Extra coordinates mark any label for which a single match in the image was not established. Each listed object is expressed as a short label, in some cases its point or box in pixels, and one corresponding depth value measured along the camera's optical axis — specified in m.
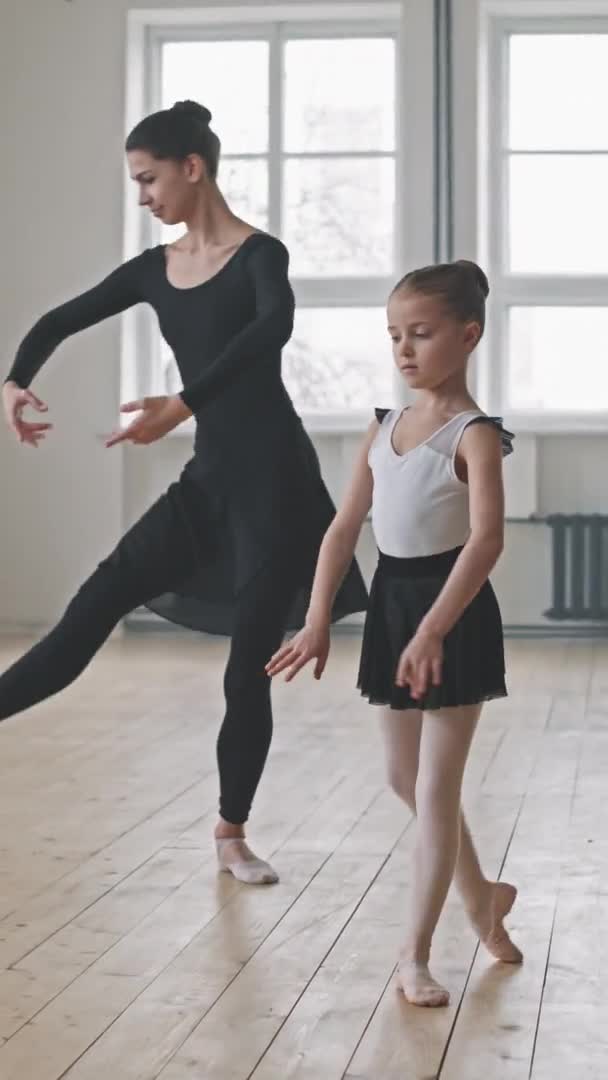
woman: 2.83
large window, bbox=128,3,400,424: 7.51
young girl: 2.12
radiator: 7.15
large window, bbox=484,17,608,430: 7.47
